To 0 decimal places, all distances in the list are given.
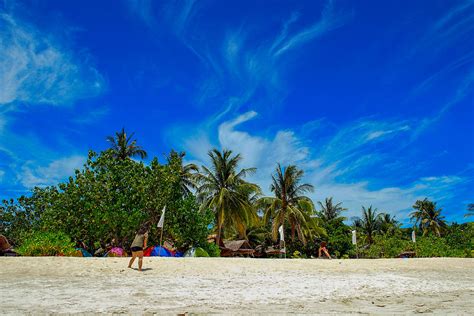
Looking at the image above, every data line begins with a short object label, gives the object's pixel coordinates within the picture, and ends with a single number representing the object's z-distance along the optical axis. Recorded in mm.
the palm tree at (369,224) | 51497
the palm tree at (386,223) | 55266
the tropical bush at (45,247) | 15617
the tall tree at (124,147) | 36094
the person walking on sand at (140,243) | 11047
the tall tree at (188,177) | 34312
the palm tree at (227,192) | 32344
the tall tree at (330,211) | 48875
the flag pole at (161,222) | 18039
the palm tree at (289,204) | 35750
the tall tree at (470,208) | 34834
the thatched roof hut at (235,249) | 37809
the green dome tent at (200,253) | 22062
